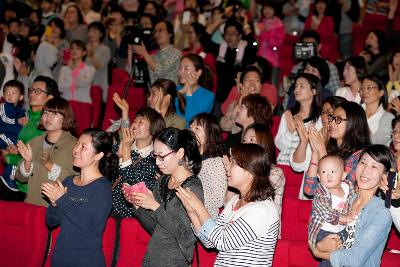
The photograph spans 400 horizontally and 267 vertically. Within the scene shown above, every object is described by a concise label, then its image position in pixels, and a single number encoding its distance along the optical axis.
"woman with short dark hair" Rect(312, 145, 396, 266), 3.23
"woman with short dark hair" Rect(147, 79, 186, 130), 5.55
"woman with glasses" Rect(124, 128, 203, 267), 3.59
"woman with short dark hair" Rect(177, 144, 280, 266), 3.31
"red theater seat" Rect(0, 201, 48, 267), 4.30
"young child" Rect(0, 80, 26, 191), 5.80
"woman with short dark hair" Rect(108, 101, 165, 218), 4.39
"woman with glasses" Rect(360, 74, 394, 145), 5.50
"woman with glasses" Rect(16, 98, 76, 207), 4.64
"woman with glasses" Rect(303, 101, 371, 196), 4.48
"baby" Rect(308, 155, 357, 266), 3.52
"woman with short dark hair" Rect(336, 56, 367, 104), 6.32
